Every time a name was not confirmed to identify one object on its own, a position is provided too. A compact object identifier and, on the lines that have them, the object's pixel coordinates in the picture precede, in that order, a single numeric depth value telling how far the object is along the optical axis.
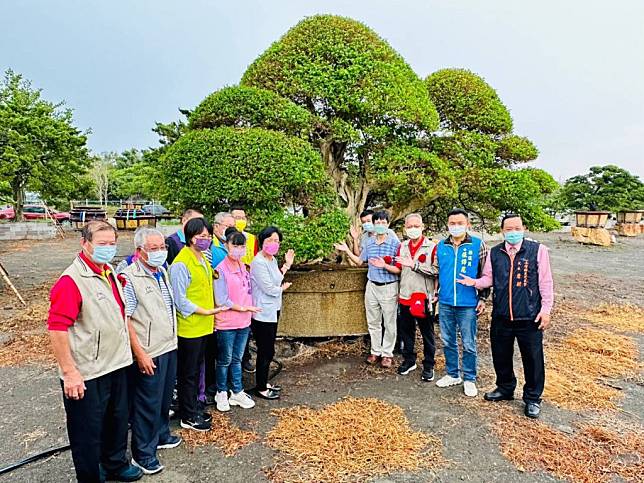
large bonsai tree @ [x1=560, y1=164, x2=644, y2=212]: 21.88
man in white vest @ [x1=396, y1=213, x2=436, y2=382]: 4.35
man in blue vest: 4.02
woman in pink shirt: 3.52
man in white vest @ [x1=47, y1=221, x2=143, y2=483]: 2.35
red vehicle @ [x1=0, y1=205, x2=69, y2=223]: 27.03
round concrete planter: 5.11
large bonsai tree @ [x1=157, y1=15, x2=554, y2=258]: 4.73
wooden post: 7.71
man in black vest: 3.66
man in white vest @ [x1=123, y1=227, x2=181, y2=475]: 2.80
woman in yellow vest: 3.15
